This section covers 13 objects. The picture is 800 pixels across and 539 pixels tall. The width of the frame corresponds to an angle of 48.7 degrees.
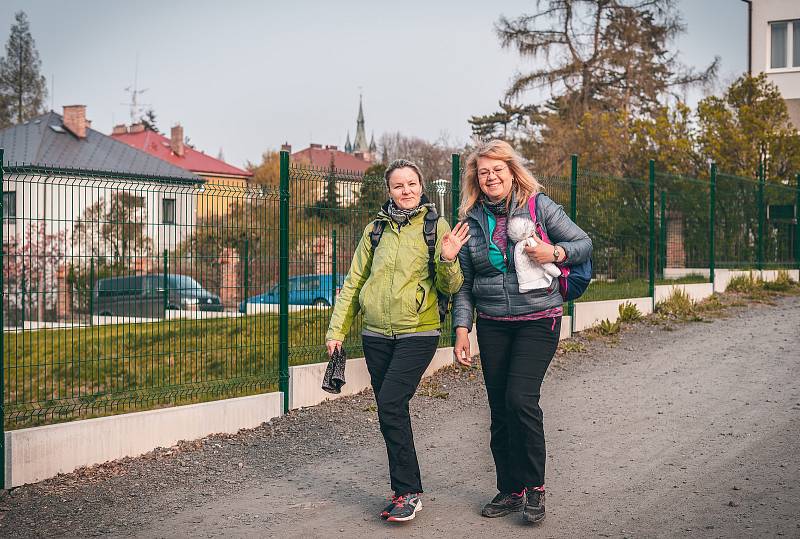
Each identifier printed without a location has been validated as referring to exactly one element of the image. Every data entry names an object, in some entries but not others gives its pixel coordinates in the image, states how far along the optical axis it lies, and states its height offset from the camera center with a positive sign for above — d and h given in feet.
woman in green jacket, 17.25 -1.11
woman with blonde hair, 16.89 -1.10
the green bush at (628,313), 44.29 -3.01
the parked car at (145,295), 24.32 -1.11
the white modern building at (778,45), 102.58 +24.41
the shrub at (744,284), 55.26 -2.00
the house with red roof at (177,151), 199.21 +24.31
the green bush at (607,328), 41.83 -3.55
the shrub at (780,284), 57.26 -2.10
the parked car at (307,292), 28.37 -1.24
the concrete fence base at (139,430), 21.52 -4.73
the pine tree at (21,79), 198.49 +40.35
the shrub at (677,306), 47.01 -2.86
